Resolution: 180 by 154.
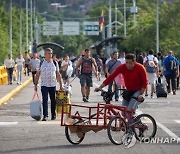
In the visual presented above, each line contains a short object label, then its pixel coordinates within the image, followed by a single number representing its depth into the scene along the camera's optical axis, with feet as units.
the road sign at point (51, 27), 368.48
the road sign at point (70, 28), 363.15
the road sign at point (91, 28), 369.71
